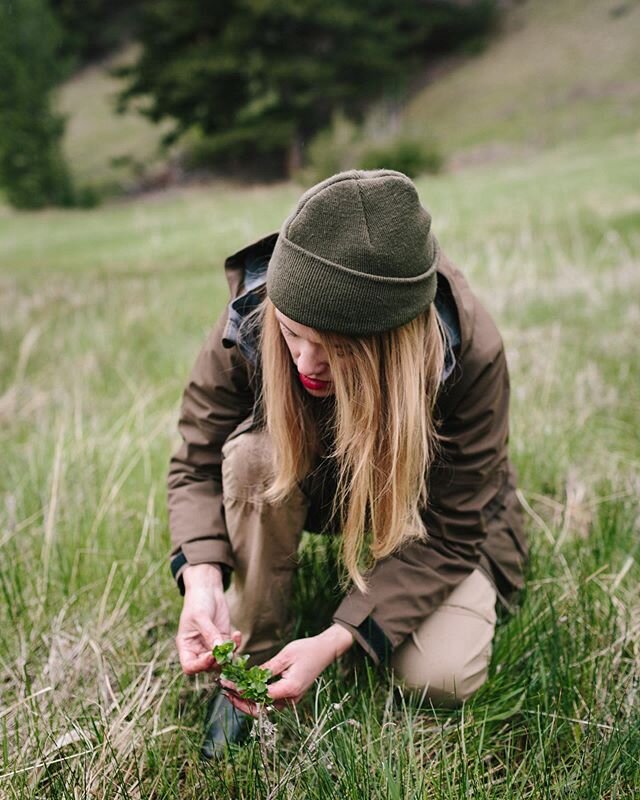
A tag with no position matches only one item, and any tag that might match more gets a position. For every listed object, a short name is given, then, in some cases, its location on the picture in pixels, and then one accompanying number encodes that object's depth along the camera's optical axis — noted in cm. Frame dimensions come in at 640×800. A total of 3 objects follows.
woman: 143
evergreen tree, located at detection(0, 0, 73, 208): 2077
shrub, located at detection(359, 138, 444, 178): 1802
